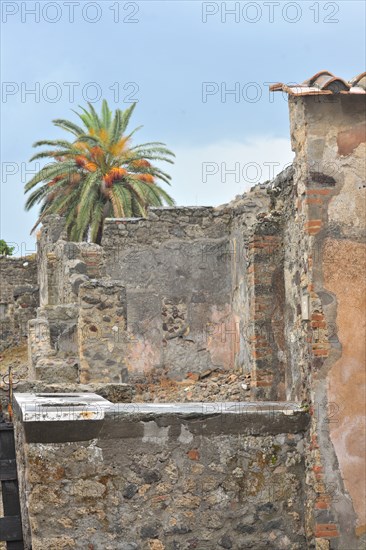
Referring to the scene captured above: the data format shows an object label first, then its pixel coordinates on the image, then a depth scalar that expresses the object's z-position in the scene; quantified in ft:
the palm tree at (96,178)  143.36
